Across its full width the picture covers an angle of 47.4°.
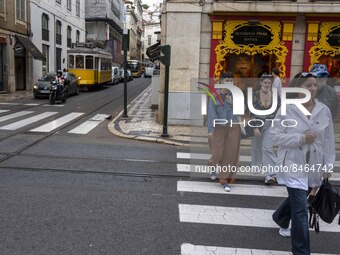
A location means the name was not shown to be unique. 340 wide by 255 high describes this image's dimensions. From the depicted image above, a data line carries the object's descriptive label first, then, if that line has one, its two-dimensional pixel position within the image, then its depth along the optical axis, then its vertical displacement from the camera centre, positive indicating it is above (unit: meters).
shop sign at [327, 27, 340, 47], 13.02 +1.40
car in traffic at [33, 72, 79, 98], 20.86 -0.84
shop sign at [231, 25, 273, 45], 13.10 +1.39
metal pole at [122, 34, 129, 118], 13.82 -0.20
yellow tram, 26.78 +0.42
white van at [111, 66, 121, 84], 36.99 -0.34
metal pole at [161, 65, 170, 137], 10.79 -0.85
